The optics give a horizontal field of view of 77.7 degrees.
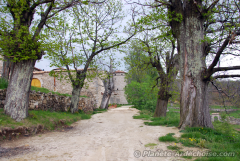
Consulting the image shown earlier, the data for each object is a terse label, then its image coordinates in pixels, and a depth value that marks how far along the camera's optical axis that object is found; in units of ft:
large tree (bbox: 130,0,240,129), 17.56
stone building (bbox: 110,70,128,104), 119.45
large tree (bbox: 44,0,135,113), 33.50
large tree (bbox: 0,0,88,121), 18.12
